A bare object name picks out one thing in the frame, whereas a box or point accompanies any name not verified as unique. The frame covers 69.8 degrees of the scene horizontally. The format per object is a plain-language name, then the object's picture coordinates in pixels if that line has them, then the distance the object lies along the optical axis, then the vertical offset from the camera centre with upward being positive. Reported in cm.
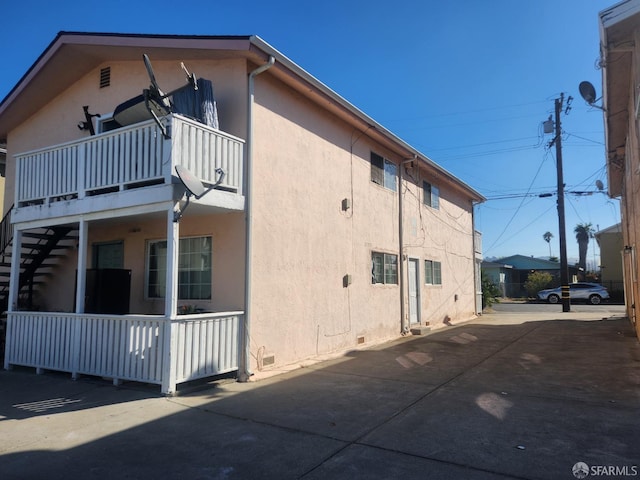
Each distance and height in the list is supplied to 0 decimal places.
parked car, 2917 -69
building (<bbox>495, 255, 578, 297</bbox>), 4156 +117
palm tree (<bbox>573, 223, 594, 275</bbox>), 6041 +624
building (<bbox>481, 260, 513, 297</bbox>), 4102 +86
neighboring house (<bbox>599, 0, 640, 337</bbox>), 662 +365
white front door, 1415 -30
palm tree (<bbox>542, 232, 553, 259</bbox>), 8341 +819
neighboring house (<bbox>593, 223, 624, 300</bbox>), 3344 +192
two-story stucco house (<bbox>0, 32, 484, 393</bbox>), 714 +125
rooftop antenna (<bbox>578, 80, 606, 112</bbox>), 877 +365
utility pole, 2167 +312
